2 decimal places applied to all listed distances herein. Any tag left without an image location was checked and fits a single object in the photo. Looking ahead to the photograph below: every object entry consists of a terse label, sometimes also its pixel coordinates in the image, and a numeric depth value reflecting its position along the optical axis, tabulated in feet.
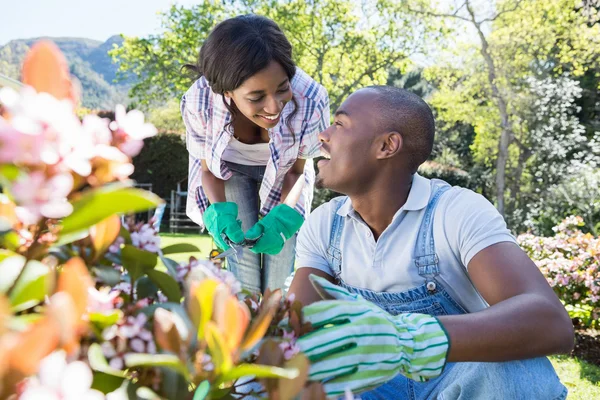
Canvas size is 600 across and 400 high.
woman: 8.38
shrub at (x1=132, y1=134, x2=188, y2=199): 52.19
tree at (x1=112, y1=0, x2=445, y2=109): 48.88
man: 3.22
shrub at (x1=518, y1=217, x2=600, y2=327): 14.35
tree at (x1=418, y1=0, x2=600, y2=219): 48.33
